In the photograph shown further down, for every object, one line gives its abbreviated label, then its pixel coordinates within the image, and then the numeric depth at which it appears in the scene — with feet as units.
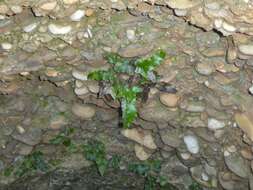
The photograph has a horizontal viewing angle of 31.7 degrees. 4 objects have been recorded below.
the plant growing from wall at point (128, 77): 10.40
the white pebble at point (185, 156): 11.94
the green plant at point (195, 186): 12.34
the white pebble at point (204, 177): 12.08
